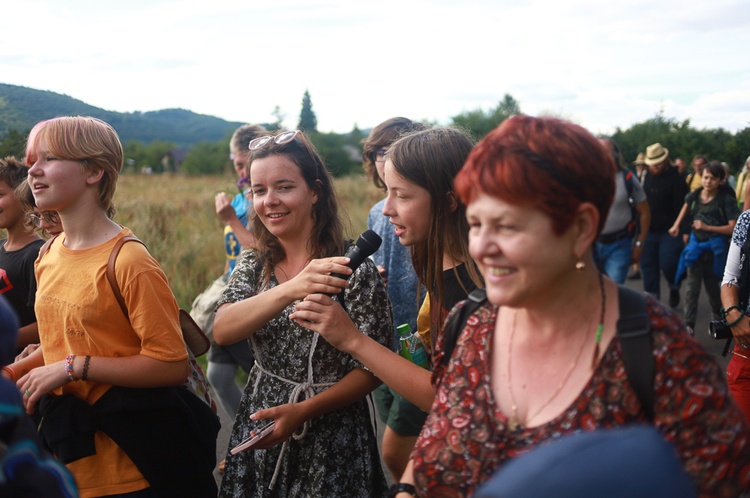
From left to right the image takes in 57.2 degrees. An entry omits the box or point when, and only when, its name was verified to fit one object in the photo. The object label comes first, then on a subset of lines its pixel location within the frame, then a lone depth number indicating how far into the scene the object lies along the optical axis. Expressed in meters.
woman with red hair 1.27
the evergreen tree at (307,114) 50.53
